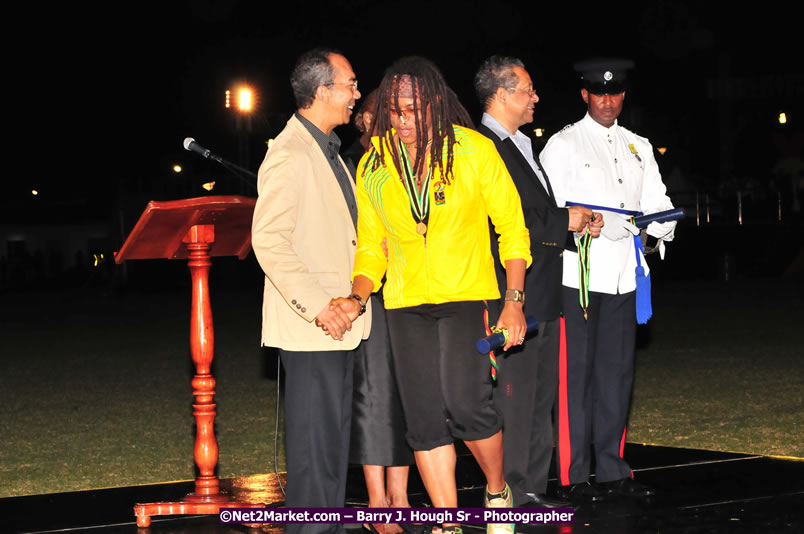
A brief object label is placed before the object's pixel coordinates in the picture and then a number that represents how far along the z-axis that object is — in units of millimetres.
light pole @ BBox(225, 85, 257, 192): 27438
